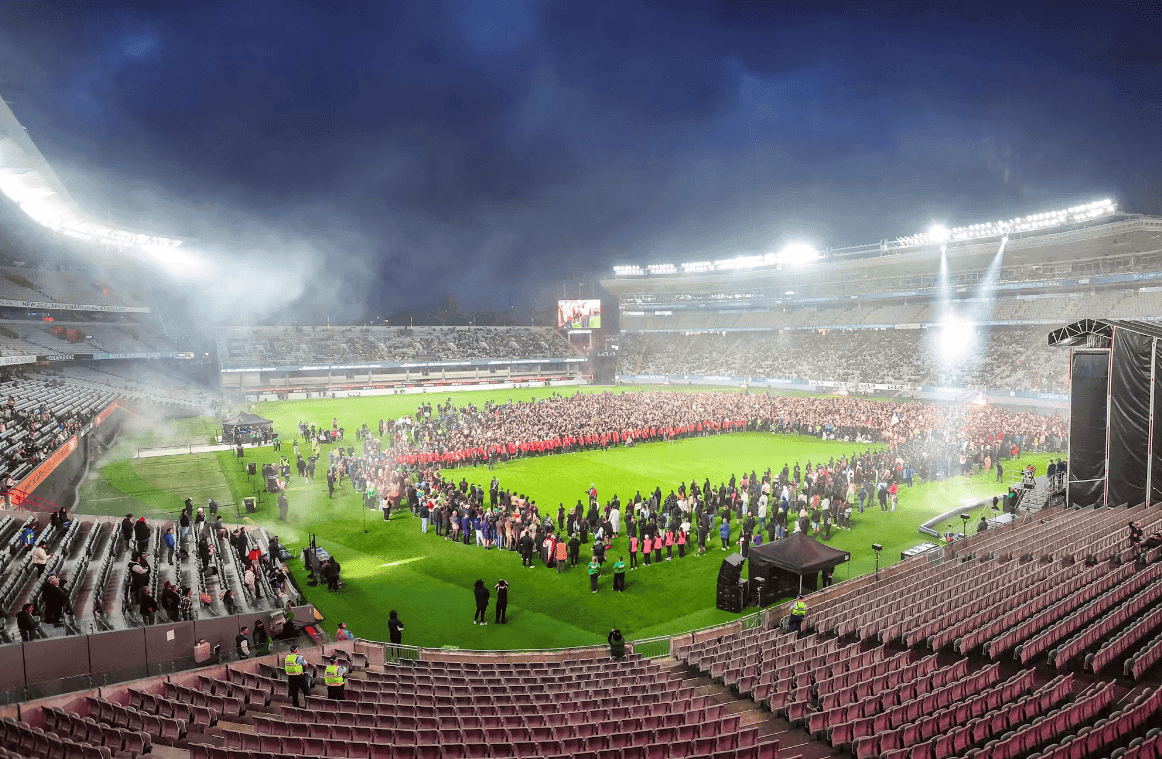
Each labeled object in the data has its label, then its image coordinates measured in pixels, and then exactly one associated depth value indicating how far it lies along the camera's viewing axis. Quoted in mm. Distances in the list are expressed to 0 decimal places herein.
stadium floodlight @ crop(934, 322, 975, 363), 55438
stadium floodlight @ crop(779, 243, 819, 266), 65438
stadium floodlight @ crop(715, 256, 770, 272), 68750
